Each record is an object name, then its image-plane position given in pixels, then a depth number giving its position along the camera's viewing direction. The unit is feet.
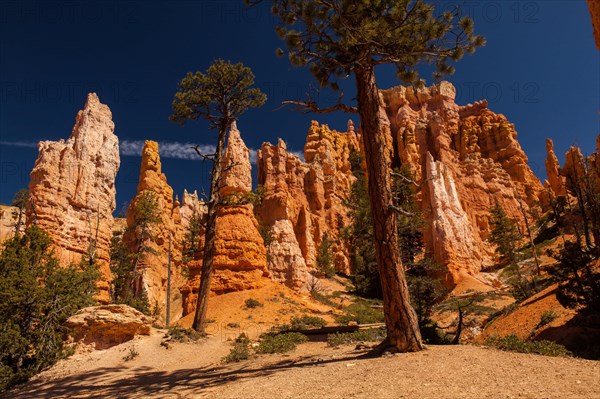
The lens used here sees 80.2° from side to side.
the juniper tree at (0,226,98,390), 39.09
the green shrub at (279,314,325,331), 57.93
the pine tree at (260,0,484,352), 28.71
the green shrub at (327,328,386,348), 39.32
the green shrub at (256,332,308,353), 38.06
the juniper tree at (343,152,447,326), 99.71
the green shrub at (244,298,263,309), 73.77
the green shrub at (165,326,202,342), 44.45
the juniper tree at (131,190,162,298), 109.05
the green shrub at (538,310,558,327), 41.58
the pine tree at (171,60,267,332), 56.54
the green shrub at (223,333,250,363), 34.67
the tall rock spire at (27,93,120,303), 116.37
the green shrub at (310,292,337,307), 110.38
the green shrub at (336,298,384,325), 73.10
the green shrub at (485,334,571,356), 25.29
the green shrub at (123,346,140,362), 38.66
